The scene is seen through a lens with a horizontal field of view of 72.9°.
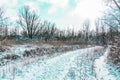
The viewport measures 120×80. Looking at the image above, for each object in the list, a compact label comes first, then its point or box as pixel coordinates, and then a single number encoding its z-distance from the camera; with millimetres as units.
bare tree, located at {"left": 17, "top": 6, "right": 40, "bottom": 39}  23488
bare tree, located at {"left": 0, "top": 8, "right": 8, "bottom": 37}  10023
